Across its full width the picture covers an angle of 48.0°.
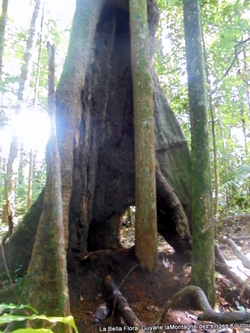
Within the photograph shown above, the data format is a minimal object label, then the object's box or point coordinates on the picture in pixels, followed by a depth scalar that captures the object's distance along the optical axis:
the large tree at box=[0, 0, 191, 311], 3.85
